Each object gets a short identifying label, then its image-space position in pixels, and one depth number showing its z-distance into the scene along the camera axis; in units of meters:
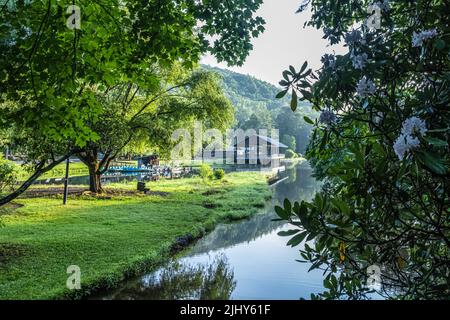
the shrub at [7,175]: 6.88
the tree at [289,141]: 48.06
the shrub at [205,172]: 19.57
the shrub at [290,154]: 48.27
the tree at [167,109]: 12.76
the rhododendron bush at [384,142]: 0.99
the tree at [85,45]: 2.81
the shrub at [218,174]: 21.12
